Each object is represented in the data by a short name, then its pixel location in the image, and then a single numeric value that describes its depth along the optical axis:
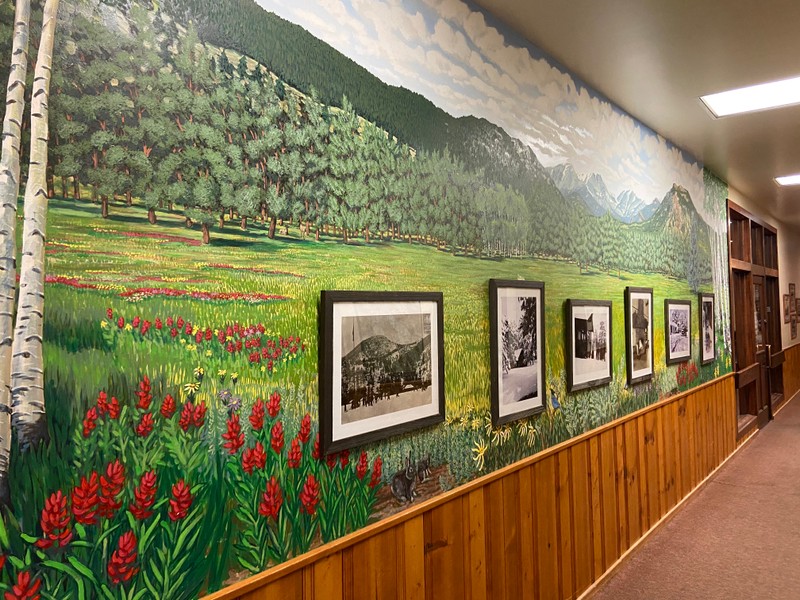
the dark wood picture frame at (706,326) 4.93
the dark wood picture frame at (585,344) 2.96
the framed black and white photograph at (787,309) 8.67
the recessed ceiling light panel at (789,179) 5.76
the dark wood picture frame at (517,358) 2.40
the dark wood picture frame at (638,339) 3.61
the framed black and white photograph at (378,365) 1.70
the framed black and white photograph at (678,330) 4.25
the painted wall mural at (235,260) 1.18
